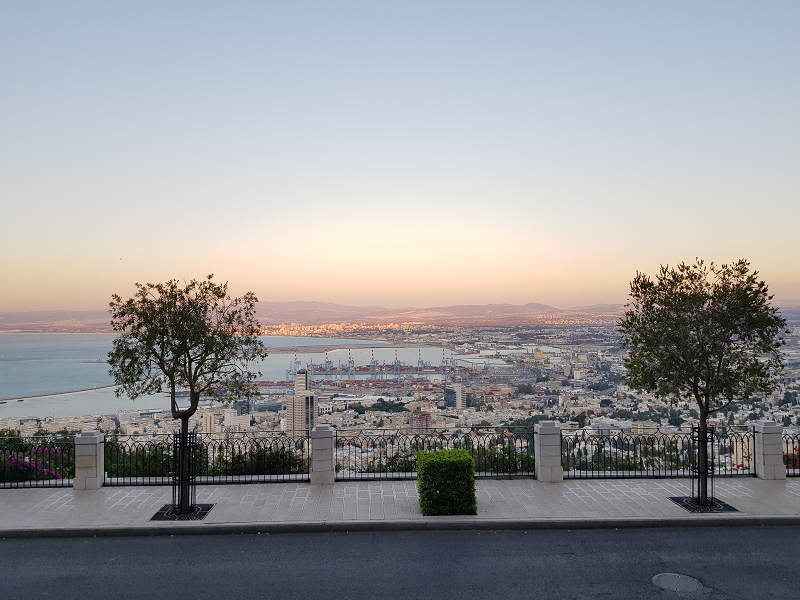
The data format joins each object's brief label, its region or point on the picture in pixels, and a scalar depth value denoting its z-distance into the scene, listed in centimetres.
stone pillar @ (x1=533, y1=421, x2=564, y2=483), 1264
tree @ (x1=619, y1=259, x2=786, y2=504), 1061
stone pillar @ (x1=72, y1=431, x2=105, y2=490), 1211
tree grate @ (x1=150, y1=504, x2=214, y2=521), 1027
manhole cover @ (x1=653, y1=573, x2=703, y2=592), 741
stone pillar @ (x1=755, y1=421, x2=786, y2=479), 1270
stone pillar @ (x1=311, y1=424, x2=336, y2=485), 1248
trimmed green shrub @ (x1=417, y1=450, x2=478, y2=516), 1034
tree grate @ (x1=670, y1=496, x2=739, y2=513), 1059
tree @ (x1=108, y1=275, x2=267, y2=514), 1036
